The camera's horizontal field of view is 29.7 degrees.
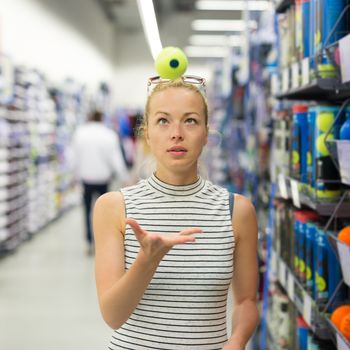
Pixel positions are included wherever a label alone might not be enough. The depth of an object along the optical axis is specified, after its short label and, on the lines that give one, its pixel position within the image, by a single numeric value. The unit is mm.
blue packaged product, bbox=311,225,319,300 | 2641
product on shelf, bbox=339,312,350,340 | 2154
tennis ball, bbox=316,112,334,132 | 2580
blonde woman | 1861
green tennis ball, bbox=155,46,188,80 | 1927
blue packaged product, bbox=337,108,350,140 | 2355
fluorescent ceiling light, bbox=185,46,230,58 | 25086
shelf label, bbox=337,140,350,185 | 2199
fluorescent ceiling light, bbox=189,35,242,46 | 22703
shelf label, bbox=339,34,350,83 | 2145
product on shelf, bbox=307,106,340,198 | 2561
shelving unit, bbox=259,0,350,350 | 2459
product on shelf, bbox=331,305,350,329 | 2299
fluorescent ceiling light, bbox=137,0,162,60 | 8727
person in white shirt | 8625
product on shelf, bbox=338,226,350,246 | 2266
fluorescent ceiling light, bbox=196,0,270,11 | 16234
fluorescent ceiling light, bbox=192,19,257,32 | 19044
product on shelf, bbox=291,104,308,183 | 2850
